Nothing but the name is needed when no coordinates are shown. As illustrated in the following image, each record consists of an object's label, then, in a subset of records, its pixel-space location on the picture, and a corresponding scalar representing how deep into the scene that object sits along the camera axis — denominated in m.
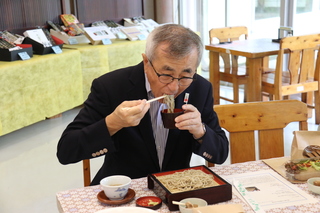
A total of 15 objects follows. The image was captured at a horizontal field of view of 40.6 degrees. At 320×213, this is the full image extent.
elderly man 1.59
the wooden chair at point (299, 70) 4.11
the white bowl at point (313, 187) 1.46
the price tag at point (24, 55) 4.43
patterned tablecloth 1.39
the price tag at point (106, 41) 5.44
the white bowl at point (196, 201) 1.34
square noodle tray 1.36
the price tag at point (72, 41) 5.42
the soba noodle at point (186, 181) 1.43
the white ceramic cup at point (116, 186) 1.41
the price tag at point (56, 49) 4.84
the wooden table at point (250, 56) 4.38
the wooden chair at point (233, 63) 4.87
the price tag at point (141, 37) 5.81
